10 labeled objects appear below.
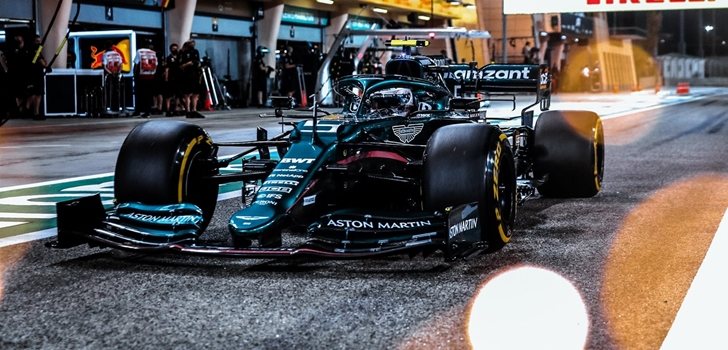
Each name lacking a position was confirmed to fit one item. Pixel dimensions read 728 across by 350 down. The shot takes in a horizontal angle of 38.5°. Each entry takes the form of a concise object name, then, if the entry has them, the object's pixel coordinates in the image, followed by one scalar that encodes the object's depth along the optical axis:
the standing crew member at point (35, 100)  22.44
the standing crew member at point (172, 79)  23.89
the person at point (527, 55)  45.38
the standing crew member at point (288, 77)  31.11
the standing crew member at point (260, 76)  31.95
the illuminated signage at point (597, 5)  27.69
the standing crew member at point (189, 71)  23.66
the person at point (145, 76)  23.78
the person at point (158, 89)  24.69
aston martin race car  5.47
